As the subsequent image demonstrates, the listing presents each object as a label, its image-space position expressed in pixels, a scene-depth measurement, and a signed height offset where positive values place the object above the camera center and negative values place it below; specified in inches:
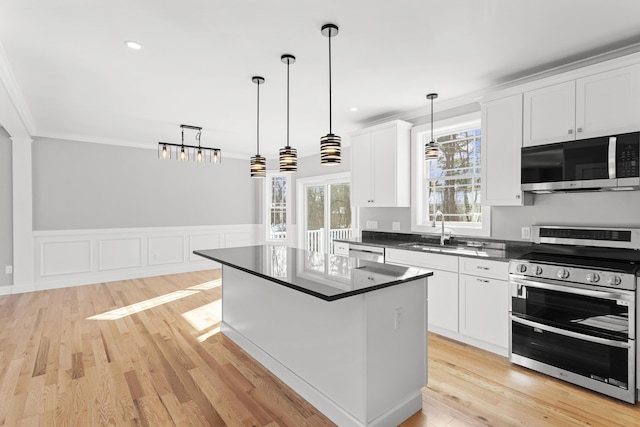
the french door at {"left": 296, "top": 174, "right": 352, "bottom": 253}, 253.8 -1.4
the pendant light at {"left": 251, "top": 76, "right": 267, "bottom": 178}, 131.1 +17.5
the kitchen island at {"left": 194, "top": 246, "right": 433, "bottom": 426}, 78.0 -32.9
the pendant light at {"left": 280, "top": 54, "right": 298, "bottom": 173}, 115.3 +18.2
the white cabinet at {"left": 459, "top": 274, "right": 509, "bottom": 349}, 117.1 -36.0
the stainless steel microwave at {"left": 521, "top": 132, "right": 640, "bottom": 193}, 100.1 +14.6
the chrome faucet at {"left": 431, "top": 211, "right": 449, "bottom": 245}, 155.2 -7.0
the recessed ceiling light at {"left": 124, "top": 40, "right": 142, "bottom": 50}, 105.3 +52.0
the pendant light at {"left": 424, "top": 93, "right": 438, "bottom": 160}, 147.8 +25.8
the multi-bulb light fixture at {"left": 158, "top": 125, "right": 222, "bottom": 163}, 172.7 +29.4
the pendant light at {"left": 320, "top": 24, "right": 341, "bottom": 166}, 101.8 +18.5
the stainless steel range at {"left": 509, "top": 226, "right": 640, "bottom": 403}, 91.7 -29.6
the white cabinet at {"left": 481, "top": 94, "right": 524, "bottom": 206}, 127.0 +22.9
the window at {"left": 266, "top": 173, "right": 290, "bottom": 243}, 303.1 +2.0
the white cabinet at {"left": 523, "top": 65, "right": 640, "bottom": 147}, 102.4 +33.7
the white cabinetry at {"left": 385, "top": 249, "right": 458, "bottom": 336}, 131.2 -32.1
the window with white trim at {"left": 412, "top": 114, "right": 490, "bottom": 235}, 154.9 +14.7
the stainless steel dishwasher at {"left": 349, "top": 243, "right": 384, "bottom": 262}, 159.8 -21.0
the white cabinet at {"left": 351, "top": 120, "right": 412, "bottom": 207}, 170.2 +23.4
